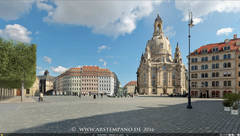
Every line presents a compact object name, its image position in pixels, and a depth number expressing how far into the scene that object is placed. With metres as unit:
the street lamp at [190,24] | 20.56
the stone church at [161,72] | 105.00
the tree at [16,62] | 32.53
